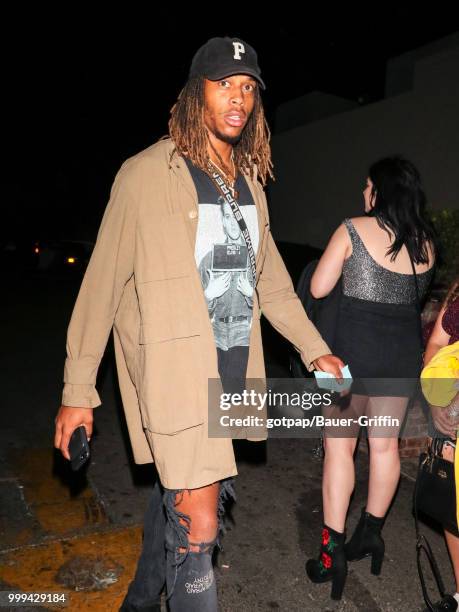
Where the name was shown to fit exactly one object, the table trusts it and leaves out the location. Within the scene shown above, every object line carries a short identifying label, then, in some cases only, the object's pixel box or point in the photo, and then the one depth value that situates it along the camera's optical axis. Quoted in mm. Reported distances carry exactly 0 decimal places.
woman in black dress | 2859
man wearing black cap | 1979
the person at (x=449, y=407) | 2373
